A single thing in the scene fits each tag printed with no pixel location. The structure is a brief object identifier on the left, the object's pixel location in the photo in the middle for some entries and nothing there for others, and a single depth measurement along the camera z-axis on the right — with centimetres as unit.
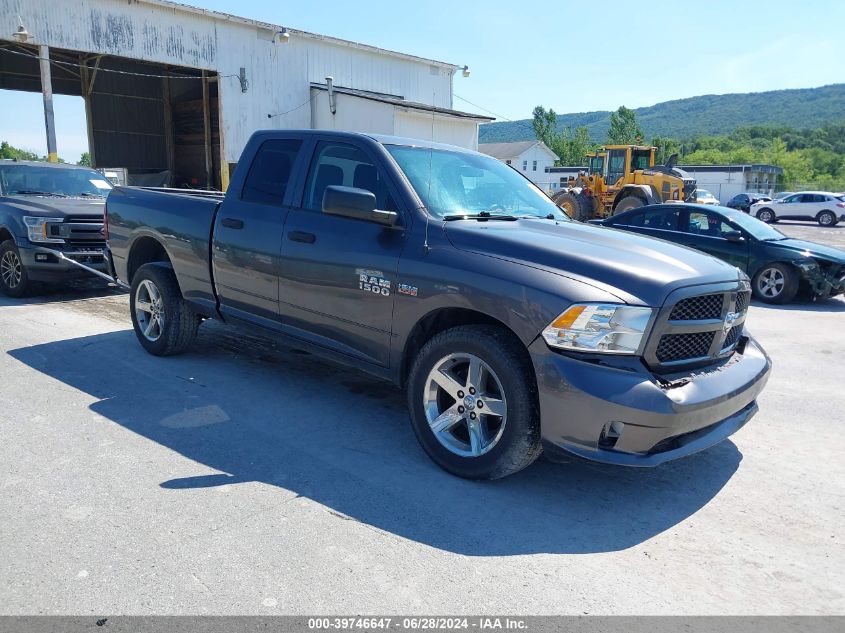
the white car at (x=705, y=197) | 3219
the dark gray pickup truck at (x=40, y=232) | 874
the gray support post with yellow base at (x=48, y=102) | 1850
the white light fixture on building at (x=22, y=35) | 1784
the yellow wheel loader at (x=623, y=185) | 2238
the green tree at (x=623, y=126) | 8750
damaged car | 1036
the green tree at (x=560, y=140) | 9288
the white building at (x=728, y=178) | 5738
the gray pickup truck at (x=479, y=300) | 334
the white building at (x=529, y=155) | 7006
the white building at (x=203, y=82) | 2000
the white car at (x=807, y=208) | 3356
